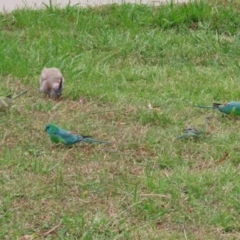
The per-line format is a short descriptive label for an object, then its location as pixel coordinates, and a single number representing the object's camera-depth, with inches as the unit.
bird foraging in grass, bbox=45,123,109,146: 430.0
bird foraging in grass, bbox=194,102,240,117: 481.1
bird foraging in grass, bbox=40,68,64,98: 501.7
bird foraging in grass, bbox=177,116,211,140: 448.8
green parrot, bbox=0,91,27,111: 474.3
